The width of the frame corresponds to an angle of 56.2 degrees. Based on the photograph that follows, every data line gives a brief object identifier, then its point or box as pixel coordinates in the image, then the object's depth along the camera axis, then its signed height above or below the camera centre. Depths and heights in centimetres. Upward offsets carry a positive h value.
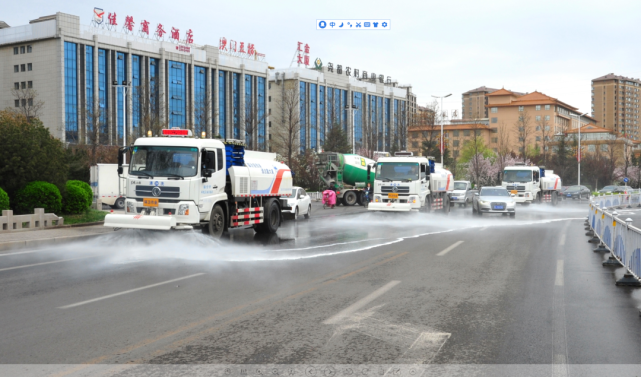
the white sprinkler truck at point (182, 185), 1537 -7
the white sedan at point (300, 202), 2912 -100
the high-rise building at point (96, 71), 7488 +1514
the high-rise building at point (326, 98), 10950 +1692
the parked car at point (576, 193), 6838 -142
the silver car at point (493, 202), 3109 -110
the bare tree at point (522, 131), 7748 +664
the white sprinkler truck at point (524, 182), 4409 -10
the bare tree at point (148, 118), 4412 +509
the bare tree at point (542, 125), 14338 +1336
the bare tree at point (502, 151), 7968 +444
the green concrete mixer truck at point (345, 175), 4319 +49
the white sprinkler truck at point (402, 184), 2772 -14
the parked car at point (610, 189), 7125 -105
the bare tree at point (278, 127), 9744 +963
